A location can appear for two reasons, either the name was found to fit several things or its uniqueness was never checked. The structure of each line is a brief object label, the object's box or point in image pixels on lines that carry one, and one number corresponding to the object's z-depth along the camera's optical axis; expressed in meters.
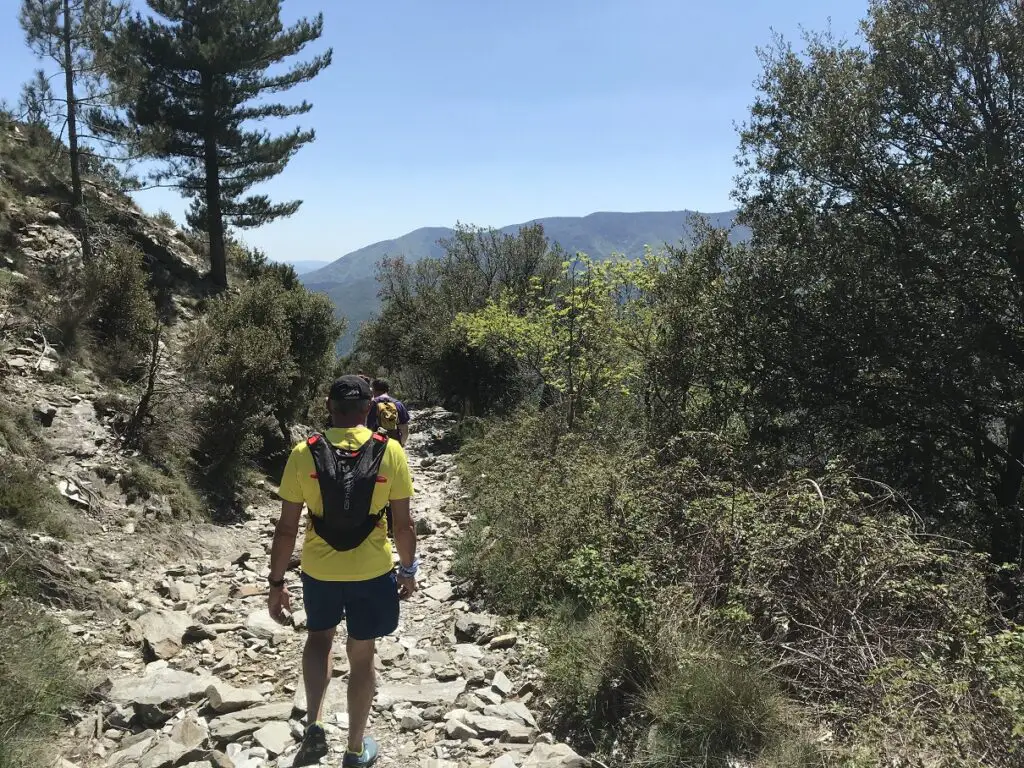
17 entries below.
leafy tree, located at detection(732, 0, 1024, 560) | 7.62
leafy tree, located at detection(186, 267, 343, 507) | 10.01
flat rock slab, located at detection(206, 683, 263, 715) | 4.20
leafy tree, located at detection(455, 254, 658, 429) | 11.49
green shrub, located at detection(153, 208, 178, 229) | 21.62
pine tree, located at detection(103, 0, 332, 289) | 17.56
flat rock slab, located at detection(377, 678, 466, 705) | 4.58
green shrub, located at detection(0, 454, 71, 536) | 5.95
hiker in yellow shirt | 3.30
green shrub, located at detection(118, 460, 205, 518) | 7.99
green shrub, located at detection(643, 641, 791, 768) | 3.35
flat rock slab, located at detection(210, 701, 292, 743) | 3.90
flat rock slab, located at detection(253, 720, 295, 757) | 3.79
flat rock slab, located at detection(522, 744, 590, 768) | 3.63
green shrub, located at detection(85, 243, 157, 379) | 10.49
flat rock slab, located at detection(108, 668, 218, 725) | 4.12
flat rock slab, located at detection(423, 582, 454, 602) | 6.87
